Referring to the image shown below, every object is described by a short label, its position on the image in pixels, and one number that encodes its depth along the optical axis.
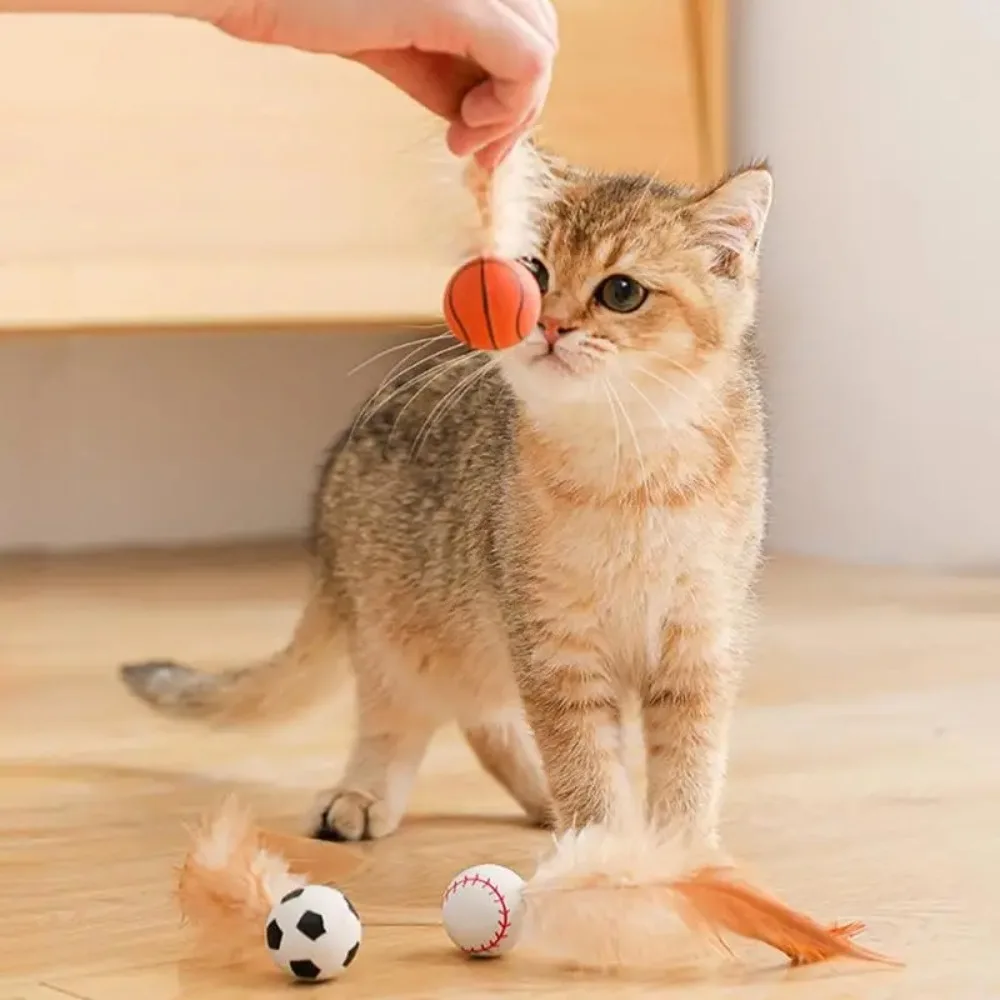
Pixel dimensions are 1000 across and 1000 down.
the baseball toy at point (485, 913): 0.89
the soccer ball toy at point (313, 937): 0.87
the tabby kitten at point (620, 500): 0.98
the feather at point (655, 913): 0.88
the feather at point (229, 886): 0.91
